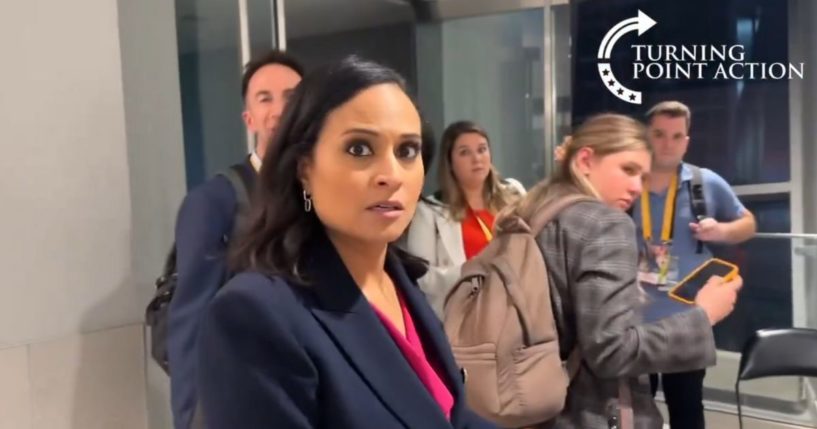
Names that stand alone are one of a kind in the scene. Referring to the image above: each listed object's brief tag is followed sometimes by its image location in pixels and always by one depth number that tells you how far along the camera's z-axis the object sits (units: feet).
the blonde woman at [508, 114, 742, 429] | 5.54
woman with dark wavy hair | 2.57
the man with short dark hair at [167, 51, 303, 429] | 5.14
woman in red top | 9.38
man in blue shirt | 9.05
